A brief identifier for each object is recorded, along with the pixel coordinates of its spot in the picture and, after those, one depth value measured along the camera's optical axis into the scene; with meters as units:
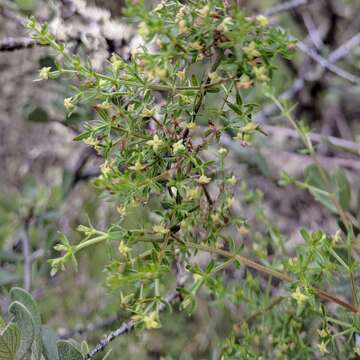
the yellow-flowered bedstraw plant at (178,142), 0.32
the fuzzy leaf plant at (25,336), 0.35
